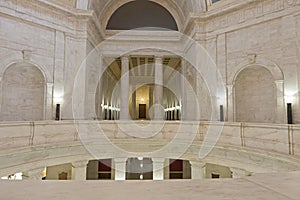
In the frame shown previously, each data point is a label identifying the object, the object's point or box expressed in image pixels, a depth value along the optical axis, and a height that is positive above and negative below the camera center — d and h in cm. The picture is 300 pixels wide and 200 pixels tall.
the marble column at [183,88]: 1794 +225
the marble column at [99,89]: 1729 +201
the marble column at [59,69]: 1298 +263
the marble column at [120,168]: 1052 -236
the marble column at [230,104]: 1298 +72
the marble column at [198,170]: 973 -223
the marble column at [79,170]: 950 -222
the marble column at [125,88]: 1754 +216
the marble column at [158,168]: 1087 -242
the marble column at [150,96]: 3334 +291
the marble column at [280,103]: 1102 +68
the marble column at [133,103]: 3409 +184
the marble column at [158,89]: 1762 +216
